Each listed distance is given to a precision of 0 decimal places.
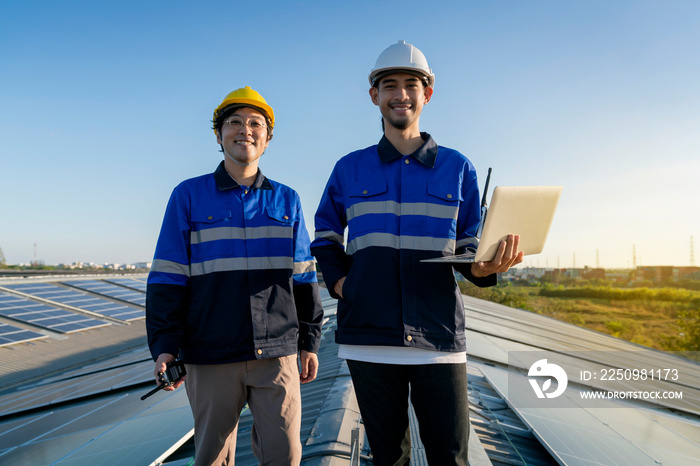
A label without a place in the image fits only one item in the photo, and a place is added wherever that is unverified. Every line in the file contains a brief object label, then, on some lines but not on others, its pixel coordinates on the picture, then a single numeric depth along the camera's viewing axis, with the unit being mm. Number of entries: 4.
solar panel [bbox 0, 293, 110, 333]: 12617
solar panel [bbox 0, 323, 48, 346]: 10828
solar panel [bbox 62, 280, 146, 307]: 18825
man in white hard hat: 1680
